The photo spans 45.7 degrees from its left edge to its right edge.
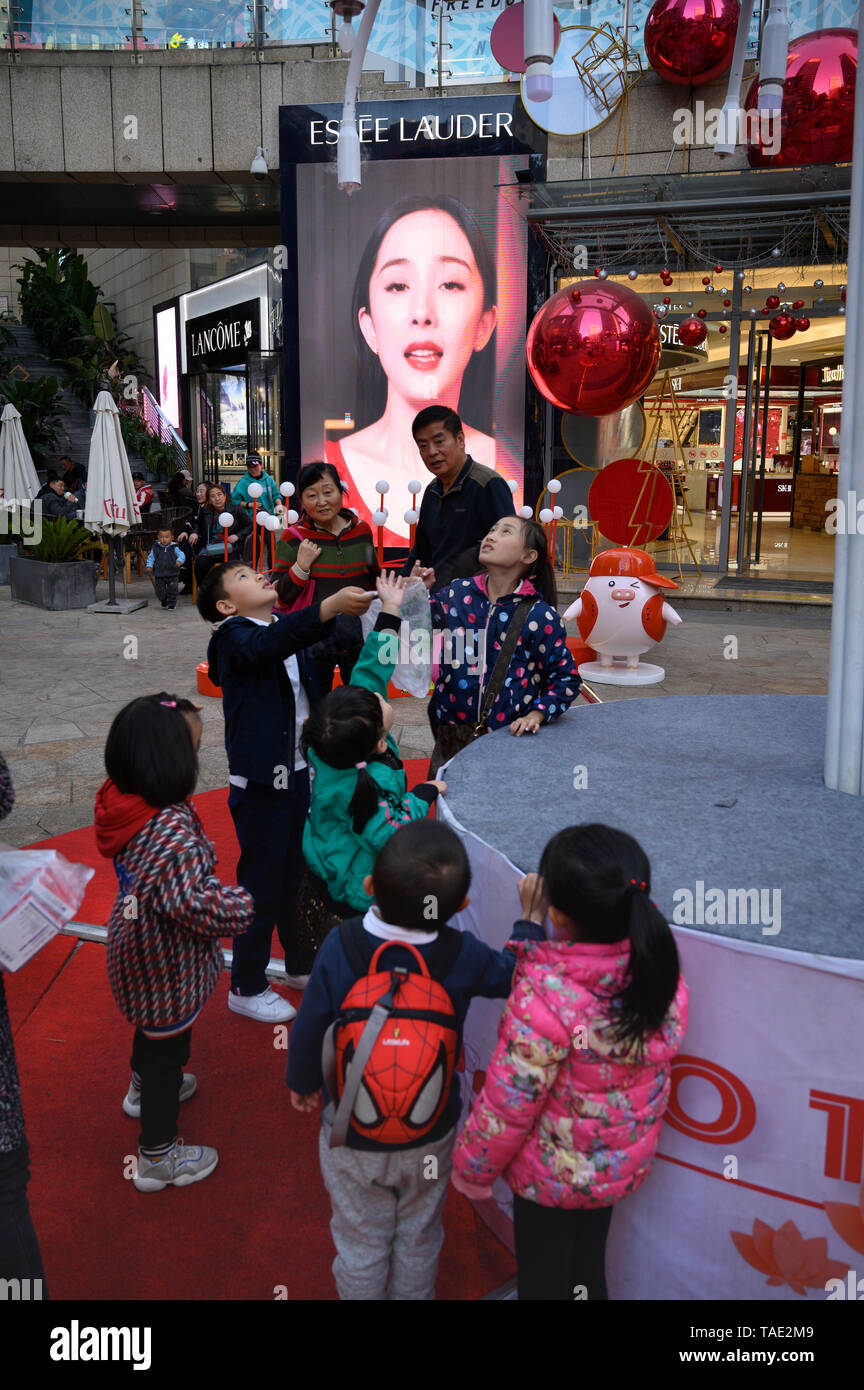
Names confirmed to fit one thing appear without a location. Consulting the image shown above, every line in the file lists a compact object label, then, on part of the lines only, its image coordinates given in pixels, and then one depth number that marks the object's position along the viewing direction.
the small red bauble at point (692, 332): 9.80
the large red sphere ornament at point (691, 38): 9.94
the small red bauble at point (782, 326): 10.30
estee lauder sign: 11.80
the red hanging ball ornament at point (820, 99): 7.84
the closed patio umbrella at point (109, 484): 11.50
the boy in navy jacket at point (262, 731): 2.79
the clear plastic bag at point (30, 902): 1.77
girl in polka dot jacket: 3.24
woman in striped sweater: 3.88
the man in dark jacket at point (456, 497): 3.85
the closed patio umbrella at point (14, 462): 14.10
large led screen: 11.94
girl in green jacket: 2.58
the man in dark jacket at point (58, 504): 14.09
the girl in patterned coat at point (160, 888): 2.22
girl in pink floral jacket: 1.70
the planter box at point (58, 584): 11.91
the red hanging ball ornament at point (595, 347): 5.55
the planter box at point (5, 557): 14.43
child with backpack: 1.78
